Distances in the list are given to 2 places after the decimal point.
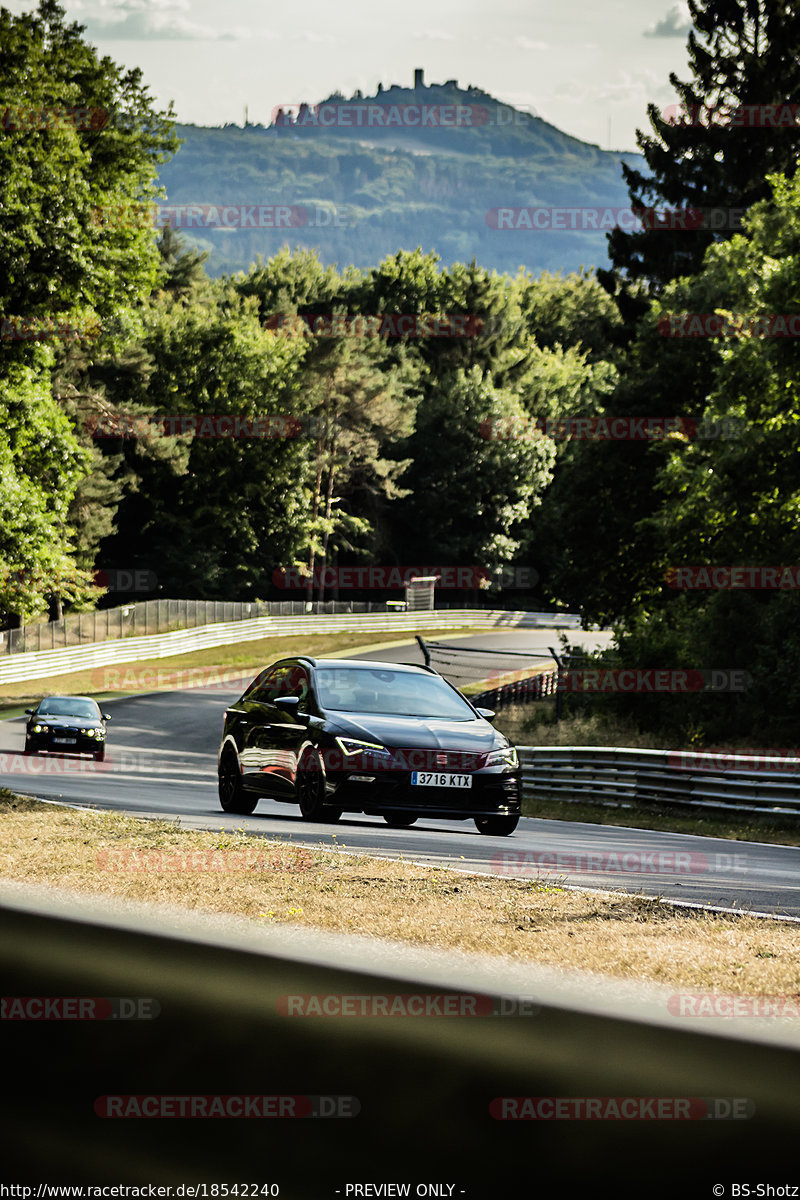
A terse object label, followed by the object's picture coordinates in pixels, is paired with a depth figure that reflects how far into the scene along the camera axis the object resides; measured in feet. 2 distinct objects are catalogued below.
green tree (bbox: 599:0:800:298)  167.84
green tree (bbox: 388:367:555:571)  286.25
